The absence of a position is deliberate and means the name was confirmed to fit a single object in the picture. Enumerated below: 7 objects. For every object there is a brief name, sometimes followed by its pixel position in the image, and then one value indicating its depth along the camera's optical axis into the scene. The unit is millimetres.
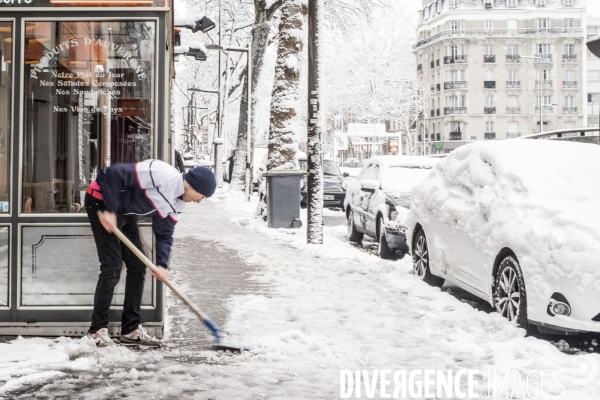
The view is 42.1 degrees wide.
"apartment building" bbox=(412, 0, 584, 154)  85188
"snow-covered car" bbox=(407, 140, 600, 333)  5961
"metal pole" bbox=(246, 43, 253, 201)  25600
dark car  22281
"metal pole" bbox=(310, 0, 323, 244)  13250
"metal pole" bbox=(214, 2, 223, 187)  35312
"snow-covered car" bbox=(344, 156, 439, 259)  11562
